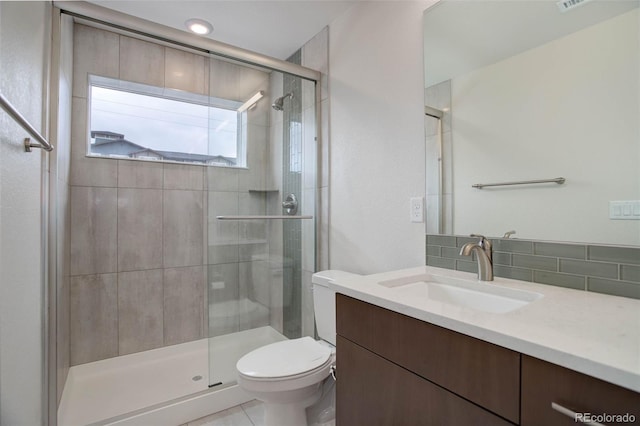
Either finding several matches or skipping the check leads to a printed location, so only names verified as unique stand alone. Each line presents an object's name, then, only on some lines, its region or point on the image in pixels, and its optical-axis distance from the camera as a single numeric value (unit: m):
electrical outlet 1.42
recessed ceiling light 1.96
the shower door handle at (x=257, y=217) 1.87
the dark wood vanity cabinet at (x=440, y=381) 0.52
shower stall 1.88
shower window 1.91
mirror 0.88
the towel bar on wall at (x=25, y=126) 0.65
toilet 1.29
